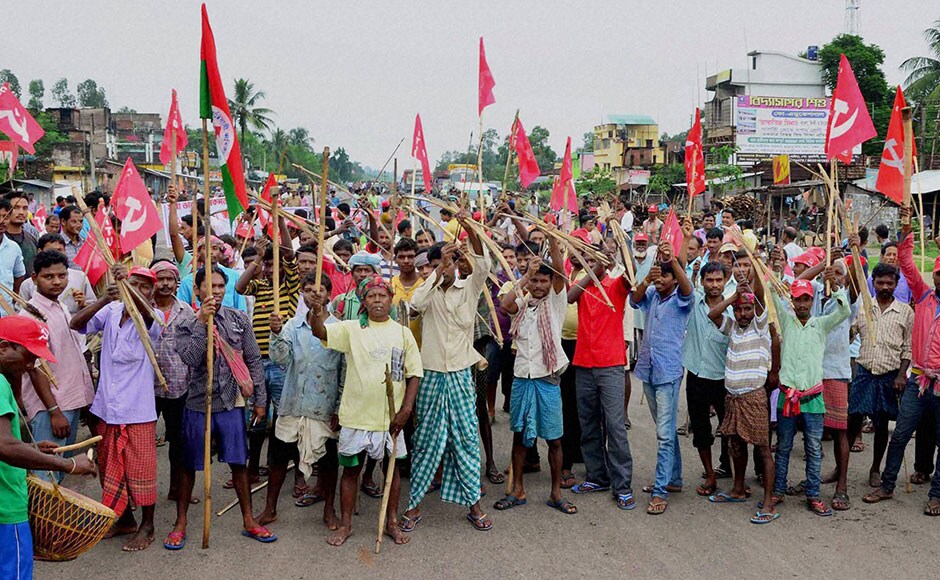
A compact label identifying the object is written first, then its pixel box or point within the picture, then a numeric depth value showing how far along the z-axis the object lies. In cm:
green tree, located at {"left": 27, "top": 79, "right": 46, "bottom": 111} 11981
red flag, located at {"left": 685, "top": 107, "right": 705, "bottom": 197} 1135
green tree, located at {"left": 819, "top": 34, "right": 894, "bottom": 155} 4441
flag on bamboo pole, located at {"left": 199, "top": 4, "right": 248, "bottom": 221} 537
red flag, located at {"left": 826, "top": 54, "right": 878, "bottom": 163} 736
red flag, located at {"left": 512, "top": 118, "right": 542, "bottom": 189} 1027
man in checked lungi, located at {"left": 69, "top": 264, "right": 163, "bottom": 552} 546
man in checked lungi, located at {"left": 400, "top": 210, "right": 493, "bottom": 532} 596
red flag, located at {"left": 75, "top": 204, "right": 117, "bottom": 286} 725
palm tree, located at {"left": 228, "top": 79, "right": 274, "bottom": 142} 5430
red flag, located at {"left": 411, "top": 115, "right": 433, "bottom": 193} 1146
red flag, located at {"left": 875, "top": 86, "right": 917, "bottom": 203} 722
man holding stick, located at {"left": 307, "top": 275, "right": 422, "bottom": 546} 564
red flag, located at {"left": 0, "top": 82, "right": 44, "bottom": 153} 955
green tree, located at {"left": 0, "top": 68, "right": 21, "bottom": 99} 10918
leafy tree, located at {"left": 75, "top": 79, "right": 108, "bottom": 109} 13550
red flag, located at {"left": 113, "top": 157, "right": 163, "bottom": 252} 650
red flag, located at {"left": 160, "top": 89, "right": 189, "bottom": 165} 948
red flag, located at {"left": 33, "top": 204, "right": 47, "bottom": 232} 1242
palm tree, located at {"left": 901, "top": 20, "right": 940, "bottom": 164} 3600
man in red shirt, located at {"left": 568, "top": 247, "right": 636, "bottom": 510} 643
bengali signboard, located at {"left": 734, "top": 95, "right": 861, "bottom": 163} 3900
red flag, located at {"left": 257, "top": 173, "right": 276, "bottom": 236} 1002
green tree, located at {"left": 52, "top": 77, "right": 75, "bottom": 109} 12875
